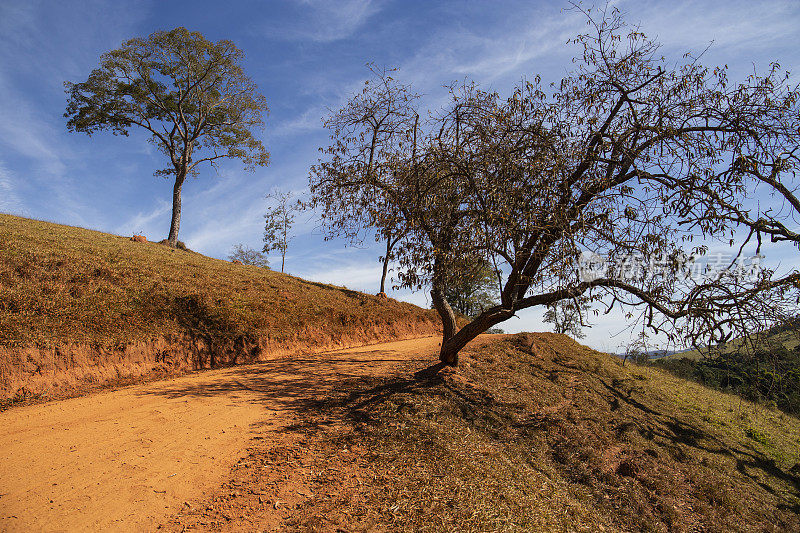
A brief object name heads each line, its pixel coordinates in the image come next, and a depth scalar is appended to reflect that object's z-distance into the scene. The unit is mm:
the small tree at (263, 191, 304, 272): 36656
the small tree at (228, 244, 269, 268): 45094
